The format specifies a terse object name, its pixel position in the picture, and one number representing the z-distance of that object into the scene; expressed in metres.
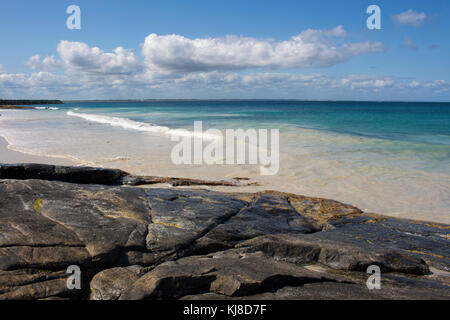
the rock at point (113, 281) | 3.98
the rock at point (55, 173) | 8.50
